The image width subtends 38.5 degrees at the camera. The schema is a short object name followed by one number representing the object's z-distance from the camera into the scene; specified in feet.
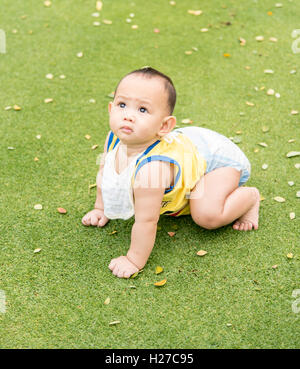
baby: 7.23
